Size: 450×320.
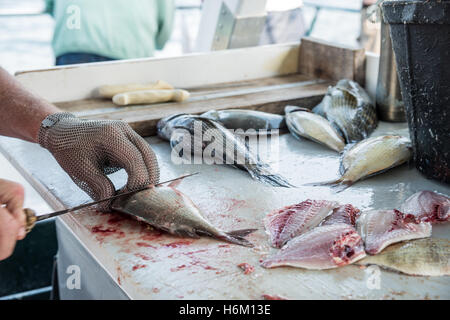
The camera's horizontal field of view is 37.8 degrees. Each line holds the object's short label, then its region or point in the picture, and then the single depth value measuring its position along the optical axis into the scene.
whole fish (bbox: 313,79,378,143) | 1.00
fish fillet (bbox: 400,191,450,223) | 0.70
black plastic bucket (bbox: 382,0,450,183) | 0.73
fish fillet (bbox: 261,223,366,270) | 0.61
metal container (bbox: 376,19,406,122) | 1.06
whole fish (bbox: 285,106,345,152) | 0.94
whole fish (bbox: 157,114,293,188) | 0.84
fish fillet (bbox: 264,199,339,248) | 0.66
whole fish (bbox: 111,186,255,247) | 0.67
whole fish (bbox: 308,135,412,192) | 0.81
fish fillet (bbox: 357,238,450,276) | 0.60
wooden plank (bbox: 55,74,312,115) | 1.06
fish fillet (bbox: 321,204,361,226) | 0.68
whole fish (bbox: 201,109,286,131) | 0.99
